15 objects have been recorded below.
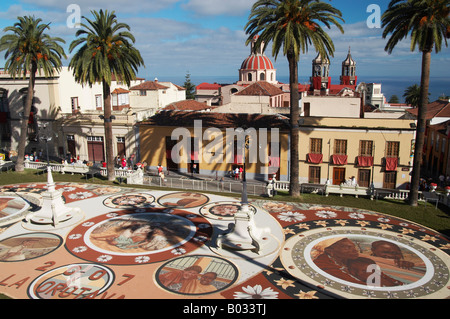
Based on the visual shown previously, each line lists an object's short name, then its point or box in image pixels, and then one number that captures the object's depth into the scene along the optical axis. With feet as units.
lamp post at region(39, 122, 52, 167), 136.35
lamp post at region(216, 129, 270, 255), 59.52
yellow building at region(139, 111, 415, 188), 105.09
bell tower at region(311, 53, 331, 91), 319.51
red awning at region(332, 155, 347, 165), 107.76
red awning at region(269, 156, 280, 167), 111.63
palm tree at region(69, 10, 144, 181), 93.81
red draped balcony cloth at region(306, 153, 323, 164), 109.40
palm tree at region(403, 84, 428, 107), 240.12
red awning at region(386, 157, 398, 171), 104.70
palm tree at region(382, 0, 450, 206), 75.51
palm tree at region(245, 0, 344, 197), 79.71
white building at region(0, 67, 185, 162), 128.11
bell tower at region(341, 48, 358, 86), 347.28
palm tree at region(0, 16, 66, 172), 108.17
